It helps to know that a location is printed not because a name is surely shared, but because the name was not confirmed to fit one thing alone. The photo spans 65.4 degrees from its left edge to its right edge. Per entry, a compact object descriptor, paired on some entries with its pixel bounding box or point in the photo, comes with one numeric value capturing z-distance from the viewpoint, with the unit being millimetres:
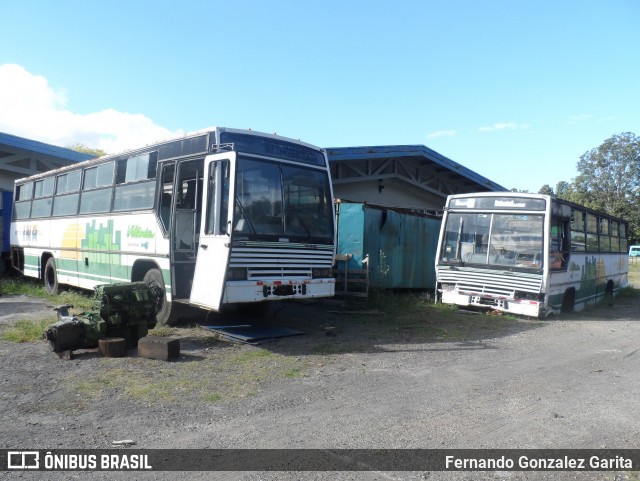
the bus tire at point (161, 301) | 8797
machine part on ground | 6844
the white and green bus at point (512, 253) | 10766
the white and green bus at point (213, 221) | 7488
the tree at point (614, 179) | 50844
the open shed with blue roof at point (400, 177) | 16453
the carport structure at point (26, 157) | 20078
